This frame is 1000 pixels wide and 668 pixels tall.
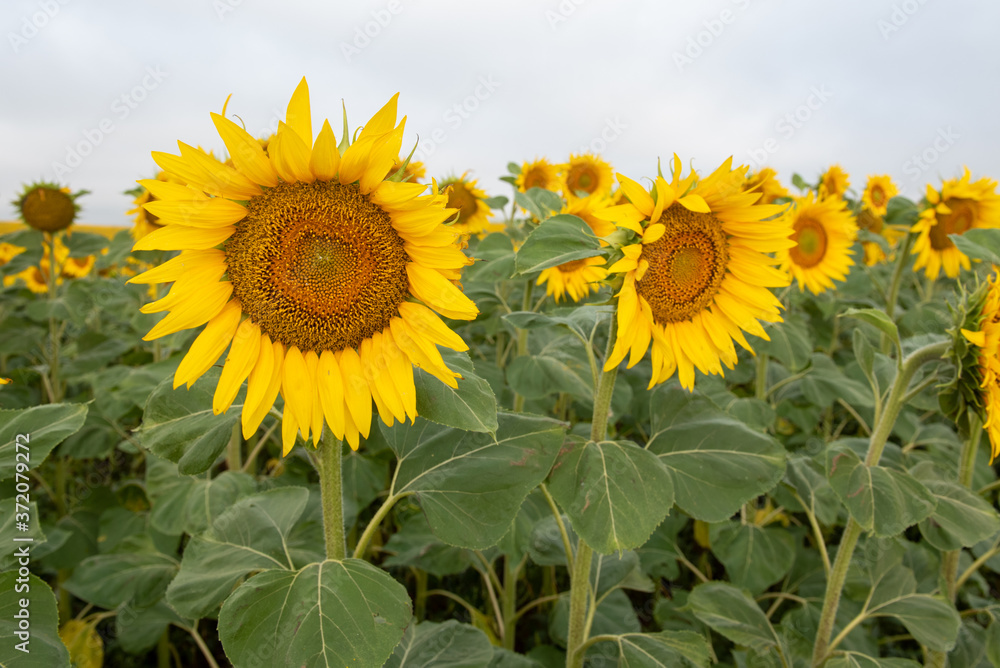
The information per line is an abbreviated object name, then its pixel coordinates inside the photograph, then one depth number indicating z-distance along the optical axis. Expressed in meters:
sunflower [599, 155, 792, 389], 1.41
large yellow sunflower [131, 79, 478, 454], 1.13
